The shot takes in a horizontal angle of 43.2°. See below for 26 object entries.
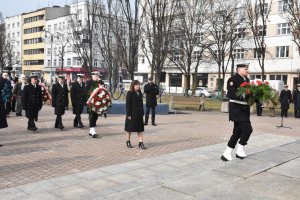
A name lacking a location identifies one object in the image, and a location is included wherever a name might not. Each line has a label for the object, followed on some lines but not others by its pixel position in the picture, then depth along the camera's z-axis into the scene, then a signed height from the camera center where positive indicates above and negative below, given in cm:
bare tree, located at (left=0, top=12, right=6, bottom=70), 4577 +566
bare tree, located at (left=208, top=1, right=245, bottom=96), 3847 +647
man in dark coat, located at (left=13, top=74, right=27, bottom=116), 1596 -42
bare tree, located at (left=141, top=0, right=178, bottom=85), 2045 +324
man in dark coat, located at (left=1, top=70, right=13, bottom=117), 1393 -23
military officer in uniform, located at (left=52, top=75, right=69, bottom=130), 1198 -46
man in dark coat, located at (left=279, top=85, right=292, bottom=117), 1902 -56
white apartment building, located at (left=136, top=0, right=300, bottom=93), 4725 +440
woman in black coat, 895 -65
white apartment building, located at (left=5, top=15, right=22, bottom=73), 10425 +1497
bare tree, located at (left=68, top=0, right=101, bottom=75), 2359 +354
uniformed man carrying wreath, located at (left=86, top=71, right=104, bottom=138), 1051 -21
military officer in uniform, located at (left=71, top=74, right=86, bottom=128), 1230 -47
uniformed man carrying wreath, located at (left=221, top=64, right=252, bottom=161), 727 -53
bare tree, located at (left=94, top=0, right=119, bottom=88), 2289 +337
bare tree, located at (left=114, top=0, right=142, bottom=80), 2048 +304
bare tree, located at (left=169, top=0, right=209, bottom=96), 3656 +594
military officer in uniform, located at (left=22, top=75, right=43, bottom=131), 1128 -51
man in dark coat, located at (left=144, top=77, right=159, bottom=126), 1391 -37
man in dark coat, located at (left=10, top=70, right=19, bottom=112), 1661 +7
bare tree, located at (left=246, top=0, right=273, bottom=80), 2533 +517
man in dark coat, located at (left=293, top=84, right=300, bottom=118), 1976 -73
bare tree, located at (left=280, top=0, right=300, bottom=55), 2383 +441
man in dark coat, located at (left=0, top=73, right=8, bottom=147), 866 -76
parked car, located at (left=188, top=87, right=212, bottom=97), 4804 -77
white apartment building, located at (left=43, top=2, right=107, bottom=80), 7988 +665
